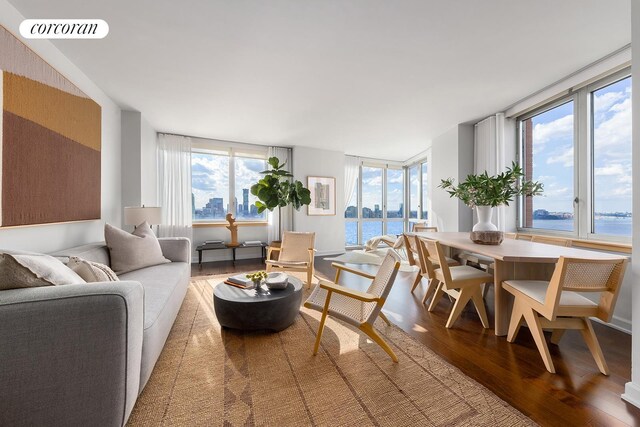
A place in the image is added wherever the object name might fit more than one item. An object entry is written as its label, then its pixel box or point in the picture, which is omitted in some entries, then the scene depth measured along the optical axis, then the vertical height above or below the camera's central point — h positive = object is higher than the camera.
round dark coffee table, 2.01 -0.79
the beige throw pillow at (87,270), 1.54 -0.36
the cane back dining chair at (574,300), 1.54 -0.60
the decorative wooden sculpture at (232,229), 5.06 -0.33
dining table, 2.02 -0.48
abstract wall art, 1.79 +0.60
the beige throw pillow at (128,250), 2.48 -0.38
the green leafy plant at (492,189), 2.45 +0.24
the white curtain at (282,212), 5.73 -0.03
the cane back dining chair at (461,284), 2.29 -0.66
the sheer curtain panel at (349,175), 6.66 +1.01
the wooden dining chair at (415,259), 2.78 -0.59
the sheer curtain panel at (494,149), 3.82 +1.01
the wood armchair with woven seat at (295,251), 3.51 -0.57
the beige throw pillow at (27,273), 1.11 -0.28
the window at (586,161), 2.57 +0.61
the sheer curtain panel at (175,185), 4.81 +0.56
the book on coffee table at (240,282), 2.35 -0.67
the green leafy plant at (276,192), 4.71 +0.40
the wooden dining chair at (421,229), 4.41 -0.30
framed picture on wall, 6.00 +0.44
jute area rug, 1.29 -1.06
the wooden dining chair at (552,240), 2.52 -0.31
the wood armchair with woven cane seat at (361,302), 1.75 -0.71
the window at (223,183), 5.30 +0.65
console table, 4.80 -0.68
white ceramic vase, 2.59 -0.07
